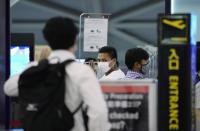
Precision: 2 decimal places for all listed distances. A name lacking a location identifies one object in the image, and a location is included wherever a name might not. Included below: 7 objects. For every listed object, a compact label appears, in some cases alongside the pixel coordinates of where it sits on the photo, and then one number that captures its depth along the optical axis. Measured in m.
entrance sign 5.43
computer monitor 8.03
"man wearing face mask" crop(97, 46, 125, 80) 9.24
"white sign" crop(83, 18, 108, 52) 12.55
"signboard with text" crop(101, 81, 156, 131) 5.42
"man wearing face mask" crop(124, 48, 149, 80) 7.89
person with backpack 4.49
